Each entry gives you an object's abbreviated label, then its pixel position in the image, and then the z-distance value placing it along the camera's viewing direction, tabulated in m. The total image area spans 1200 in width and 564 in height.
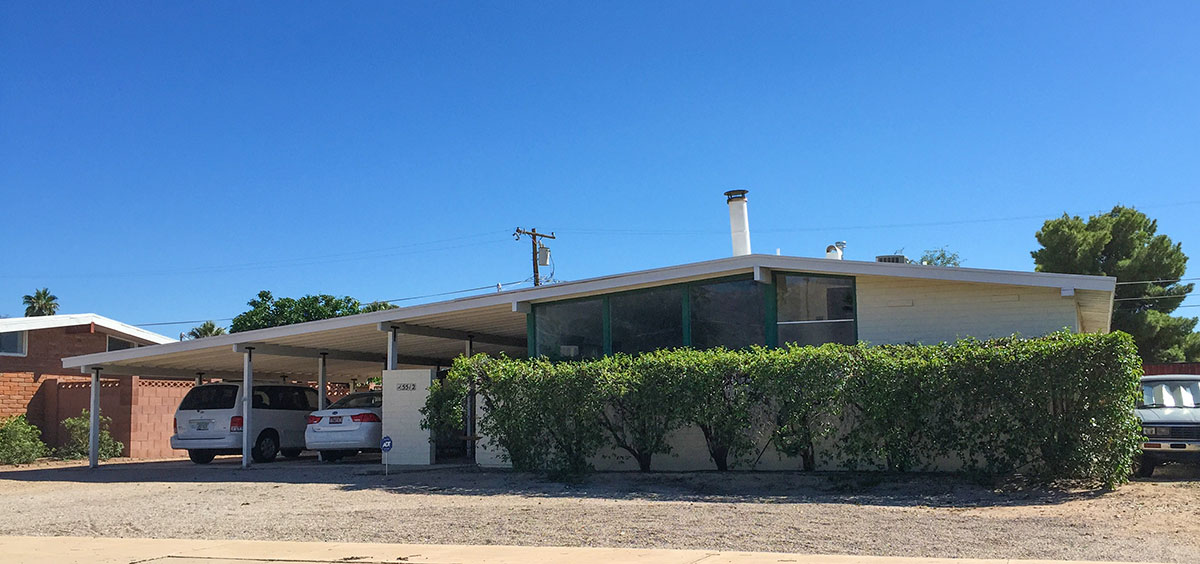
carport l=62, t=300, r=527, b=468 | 18.38
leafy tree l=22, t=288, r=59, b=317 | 58.41
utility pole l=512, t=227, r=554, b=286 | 41.03
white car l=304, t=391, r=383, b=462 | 18.59
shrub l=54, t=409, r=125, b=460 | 24.18
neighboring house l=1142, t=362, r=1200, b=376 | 28.05
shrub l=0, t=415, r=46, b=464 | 22.38
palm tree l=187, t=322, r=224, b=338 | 53.46
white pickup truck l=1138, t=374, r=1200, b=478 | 13.17
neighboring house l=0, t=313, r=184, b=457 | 24.50
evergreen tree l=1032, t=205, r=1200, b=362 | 34.25
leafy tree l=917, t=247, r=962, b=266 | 52.56
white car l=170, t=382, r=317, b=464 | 20.05
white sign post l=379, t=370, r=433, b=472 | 17.94
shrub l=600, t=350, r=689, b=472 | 13.91
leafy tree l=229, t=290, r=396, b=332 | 42.06
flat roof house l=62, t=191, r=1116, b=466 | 14.34
